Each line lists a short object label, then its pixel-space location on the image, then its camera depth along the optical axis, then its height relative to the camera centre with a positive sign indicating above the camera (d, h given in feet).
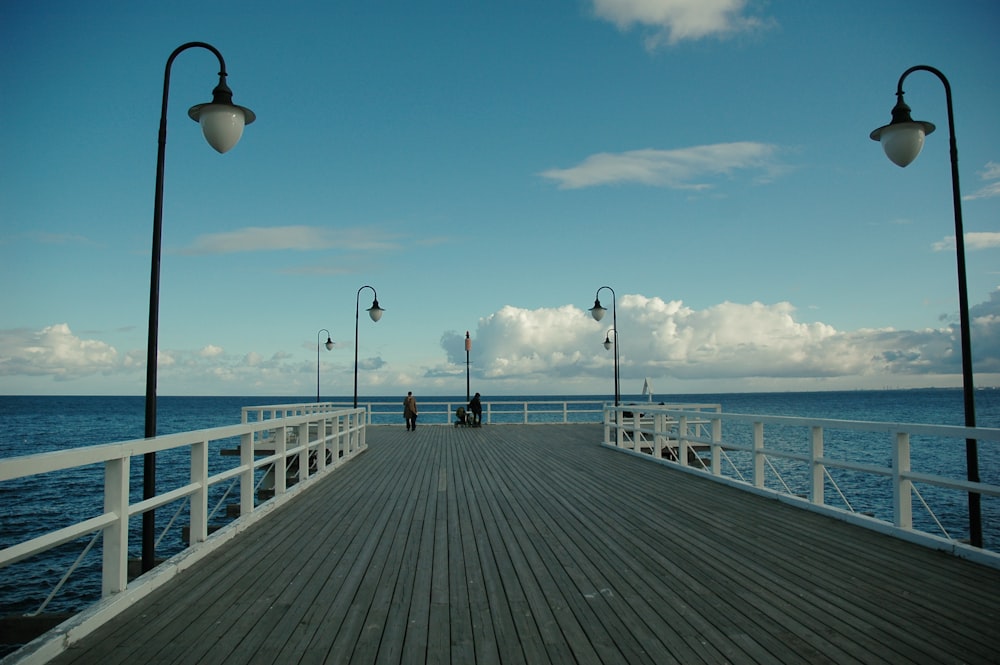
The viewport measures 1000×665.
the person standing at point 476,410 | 85.97 -3.88
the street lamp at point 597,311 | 78.94 +7.94
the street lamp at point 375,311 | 81.51 +8.27
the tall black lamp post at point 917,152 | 24.36 +8.13
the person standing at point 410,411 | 80.74 -3.78
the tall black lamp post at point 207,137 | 21.89 +8.02
